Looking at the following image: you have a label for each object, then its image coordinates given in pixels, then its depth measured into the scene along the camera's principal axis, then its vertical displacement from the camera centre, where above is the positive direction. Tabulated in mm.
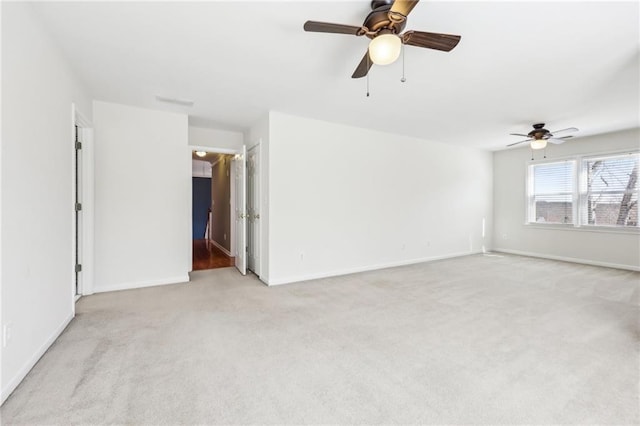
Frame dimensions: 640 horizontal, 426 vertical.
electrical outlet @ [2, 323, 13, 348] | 1688 -742
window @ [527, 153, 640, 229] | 5328 +408
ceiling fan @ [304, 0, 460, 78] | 1820 +1191
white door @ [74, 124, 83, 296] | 3536 -3
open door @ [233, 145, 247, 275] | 4637 -2
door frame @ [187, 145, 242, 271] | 4693 +615
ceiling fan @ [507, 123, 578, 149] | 4789 +1289
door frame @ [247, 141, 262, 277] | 4422 +87
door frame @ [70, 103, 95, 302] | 3559 -15
